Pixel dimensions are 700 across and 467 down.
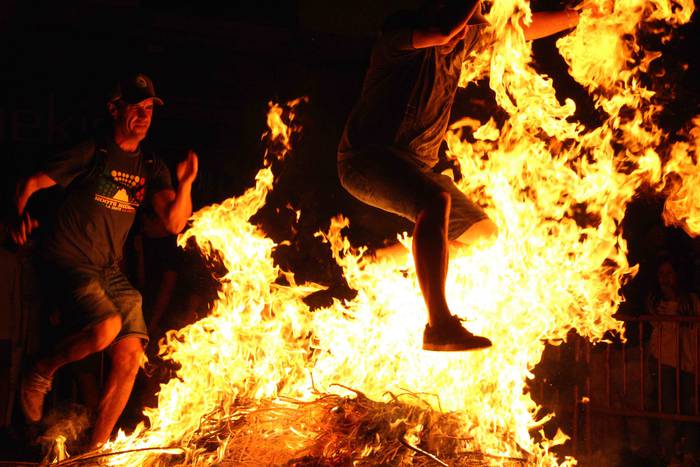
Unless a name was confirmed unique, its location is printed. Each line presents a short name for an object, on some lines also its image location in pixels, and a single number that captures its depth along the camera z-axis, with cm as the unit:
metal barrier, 686
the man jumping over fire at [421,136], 382
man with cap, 482
